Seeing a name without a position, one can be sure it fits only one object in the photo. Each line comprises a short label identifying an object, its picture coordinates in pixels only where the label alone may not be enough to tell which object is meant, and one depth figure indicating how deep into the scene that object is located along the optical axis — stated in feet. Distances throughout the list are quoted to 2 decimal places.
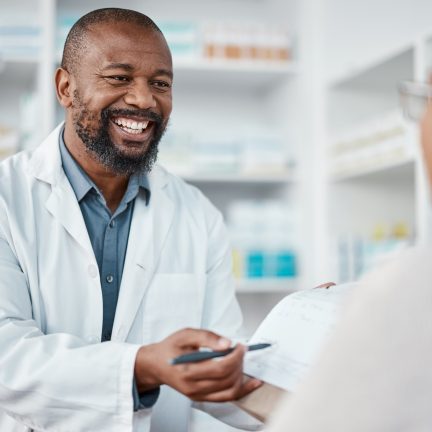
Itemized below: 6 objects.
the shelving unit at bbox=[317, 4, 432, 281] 9.35
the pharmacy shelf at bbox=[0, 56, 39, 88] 10.52
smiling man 4.87
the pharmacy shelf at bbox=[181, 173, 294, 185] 11.15
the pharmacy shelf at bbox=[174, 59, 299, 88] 11.16
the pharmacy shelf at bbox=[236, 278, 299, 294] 11.01
